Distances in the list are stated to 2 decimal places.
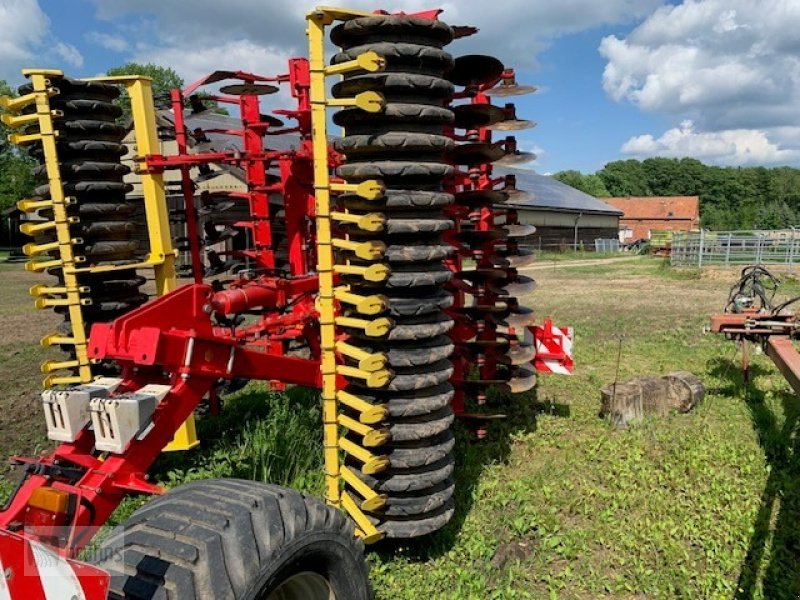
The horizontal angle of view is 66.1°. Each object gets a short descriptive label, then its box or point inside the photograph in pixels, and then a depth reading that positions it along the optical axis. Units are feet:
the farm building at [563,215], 129.39
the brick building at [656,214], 229.86
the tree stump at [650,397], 18.35
